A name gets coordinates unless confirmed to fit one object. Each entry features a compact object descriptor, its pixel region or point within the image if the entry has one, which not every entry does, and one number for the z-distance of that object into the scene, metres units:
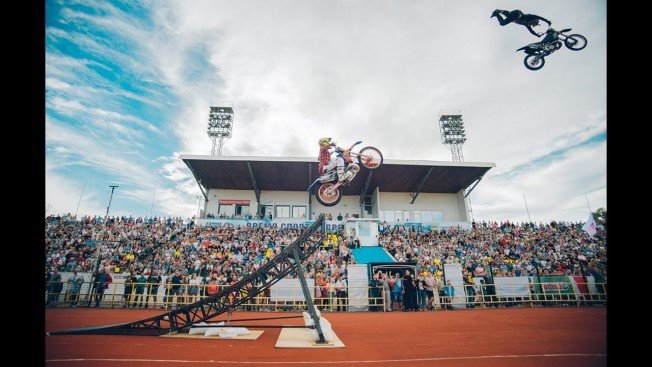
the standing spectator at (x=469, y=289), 17.20
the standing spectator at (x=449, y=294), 17.02
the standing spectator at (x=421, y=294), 16.38
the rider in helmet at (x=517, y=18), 9.26
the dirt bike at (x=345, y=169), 11.64
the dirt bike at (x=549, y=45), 9.79
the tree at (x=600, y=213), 58.81
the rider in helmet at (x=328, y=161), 11.56
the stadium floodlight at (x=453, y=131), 43.06
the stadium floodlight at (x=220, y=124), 41.50
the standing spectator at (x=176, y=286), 16.29
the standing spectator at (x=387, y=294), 16.16
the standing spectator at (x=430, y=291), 16.62
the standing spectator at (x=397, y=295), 16.39
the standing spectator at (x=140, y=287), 16.52
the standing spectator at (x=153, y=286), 16.42
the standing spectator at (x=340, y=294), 16.03
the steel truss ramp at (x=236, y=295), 7.80
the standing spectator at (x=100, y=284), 16.16
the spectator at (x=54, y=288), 15.93
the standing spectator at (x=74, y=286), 16.30
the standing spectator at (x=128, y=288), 16.29
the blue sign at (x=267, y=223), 27.94
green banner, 17.64
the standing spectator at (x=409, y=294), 16.22
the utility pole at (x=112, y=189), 29.17
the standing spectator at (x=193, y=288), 15.63
